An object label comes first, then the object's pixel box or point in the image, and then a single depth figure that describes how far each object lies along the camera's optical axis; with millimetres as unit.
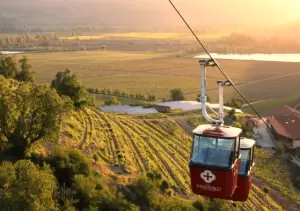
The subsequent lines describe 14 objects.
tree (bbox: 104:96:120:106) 73812
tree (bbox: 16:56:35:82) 50338
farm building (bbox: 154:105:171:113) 63706
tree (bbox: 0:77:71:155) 25312
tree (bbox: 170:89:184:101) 81688
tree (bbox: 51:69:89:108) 39000
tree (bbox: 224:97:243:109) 79925
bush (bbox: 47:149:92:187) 25172
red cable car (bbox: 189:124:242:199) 13375
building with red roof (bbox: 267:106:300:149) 53594
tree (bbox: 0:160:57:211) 18406
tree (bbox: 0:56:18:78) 47497
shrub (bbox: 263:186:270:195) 35781
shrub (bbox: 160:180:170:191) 30148
